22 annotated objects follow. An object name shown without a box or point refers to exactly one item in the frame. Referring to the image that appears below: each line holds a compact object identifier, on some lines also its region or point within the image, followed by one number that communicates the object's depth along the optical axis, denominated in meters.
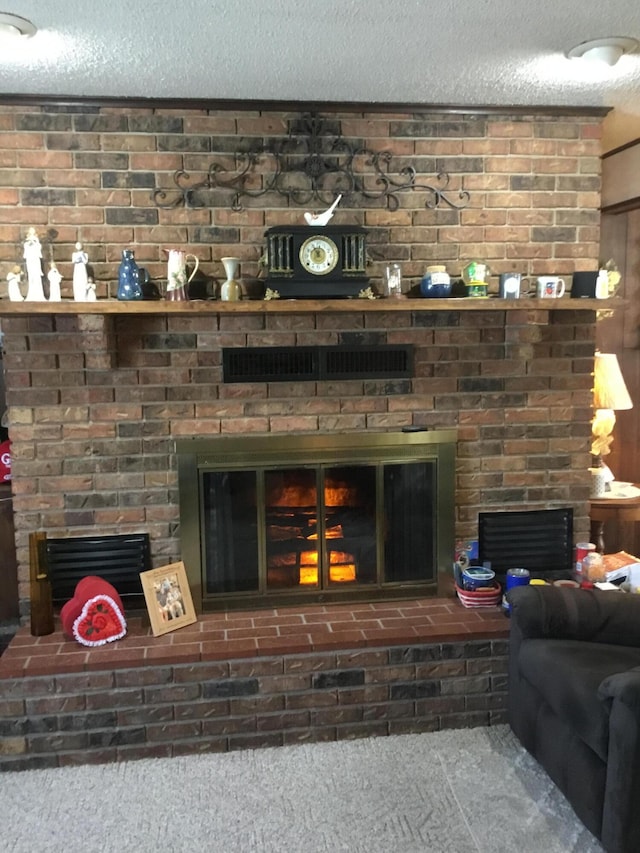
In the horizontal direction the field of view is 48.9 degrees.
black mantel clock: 2.68
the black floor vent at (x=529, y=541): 3.06
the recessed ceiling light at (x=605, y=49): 2.20
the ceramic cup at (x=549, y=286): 2.82
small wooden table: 3.17
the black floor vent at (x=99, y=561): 2.84
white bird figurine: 2.69
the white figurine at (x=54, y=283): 2.63
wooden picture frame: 2.71
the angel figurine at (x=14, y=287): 2.60
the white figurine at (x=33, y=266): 2.60
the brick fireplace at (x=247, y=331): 2.72
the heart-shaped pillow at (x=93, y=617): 2.61
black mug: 2.82
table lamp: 3.30
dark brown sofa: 1.82
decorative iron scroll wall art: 2.77
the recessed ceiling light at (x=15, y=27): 1.97
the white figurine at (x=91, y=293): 2.64
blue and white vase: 2.59
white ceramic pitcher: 2.62
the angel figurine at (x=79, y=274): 2.63
